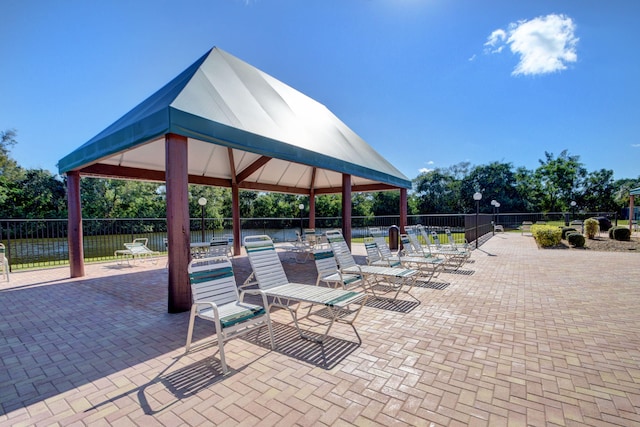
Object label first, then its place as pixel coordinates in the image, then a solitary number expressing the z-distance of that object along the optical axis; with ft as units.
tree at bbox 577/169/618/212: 115.55
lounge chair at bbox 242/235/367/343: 11.19
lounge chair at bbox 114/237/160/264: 29.44
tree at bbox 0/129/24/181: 84.70
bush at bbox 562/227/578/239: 47.65
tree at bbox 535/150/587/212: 117.08
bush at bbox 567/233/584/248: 40.04
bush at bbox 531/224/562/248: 41.60
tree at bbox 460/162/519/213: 120.16
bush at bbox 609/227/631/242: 45.29
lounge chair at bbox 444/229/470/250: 30.35
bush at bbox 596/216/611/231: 66.52
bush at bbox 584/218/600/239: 48.34
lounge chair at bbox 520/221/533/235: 73.88
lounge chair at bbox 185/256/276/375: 9.13
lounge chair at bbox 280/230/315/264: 30.01
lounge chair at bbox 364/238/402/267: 20.01
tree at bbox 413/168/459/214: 124.98
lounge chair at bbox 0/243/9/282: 22.32
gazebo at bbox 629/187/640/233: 52.26
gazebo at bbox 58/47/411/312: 13.82
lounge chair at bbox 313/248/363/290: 15.06
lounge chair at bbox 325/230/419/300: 16.34
